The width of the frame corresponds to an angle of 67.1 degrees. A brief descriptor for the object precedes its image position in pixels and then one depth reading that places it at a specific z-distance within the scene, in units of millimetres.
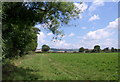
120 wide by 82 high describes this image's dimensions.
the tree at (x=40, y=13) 7132
